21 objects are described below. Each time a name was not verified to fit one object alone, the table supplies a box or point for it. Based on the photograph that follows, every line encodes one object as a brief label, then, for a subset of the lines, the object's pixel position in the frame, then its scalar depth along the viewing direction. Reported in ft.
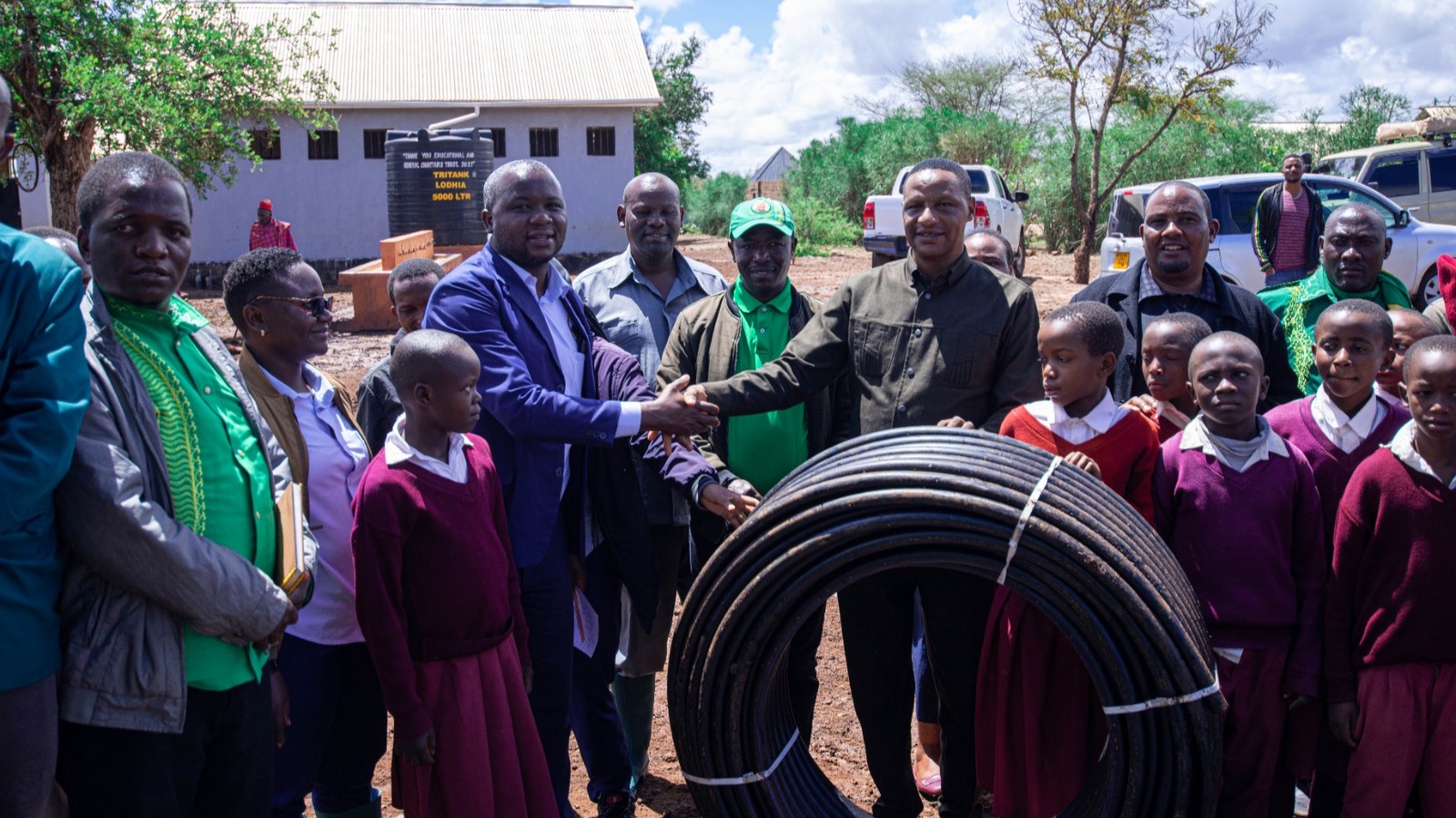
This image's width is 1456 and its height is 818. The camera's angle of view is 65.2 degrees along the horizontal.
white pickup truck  57.36
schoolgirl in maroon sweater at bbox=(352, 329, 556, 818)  9.61
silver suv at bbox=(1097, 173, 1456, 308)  37.70
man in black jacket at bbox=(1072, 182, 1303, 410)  12.43
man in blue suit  11.07
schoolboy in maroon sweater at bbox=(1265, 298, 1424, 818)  10.54
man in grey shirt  13.51
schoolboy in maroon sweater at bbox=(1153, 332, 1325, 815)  9.80
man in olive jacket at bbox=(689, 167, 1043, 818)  10.82
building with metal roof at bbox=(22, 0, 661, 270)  78.43
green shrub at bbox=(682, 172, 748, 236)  129.39
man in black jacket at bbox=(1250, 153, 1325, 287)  29.53
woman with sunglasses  10.05
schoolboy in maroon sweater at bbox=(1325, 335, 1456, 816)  9.52
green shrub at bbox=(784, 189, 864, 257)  97.35
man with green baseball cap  13.05
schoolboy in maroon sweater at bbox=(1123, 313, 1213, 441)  11.37
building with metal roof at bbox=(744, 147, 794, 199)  174.36
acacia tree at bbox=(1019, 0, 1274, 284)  59.77
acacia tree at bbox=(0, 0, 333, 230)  44.50
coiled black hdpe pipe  8.33
